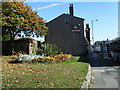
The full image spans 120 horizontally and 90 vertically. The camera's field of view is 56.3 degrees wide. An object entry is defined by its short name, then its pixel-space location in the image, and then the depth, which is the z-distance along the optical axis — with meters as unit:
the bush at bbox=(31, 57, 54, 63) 9.85
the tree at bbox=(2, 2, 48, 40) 11.61
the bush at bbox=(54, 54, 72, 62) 10.51
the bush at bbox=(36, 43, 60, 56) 11.97
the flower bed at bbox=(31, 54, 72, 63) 9.86
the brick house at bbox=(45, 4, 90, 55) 21.88
